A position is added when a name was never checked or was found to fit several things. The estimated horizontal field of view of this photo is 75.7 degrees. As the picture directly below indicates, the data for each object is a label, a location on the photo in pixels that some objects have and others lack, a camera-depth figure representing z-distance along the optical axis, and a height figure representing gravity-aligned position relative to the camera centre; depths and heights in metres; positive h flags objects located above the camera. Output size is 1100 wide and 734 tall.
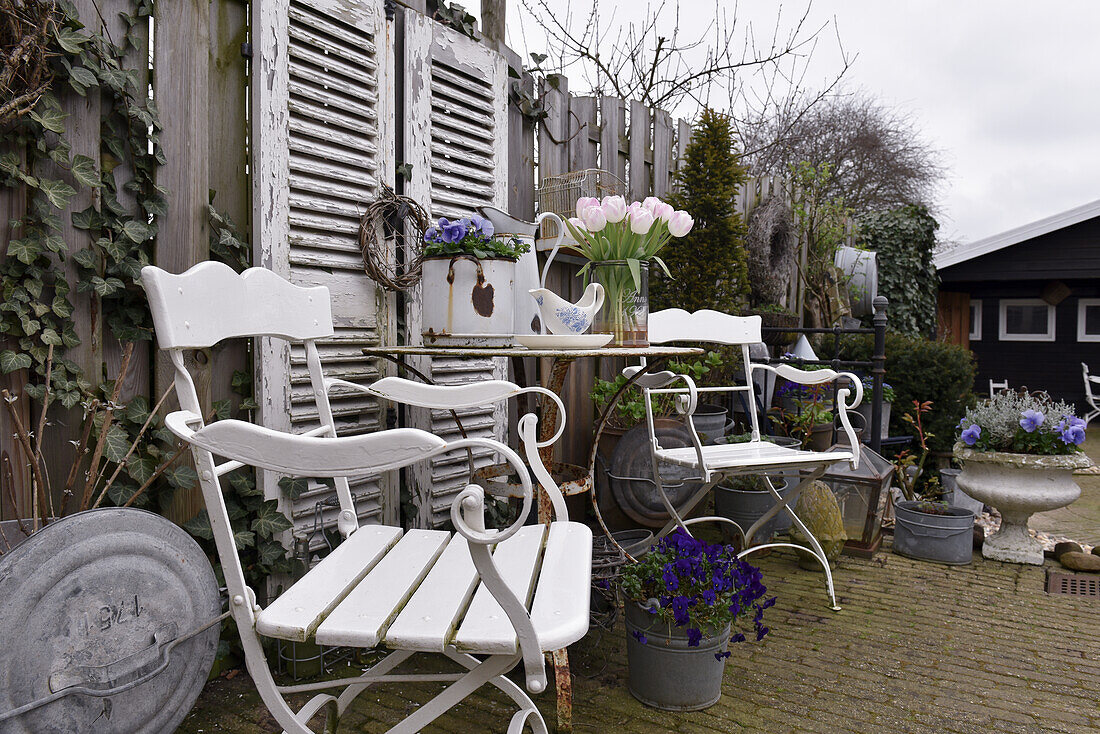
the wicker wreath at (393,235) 2.49 +0.41
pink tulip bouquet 2.32 +0.35
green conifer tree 4.47 +0.77
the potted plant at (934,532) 3.48 -0.88
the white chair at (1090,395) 9.93 -0.57
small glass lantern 3.44 -0.72
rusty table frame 1.87 -0.06
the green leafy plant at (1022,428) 3.41 -0.36
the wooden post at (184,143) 2.00 +0.59
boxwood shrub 5.46 -0.24
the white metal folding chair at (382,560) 0.97 -0.44
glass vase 2.43 +0.16
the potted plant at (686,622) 2.04 -0.78
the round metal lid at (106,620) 1.41 -0.59
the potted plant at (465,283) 2.38 +0.22
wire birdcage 3.53 +0.78
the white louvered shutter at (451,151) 2.73 +0.81
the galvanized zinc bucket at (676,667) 2.05 -0.92
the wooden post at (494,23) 3.16 +1.46
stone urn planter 3.39 -0.65
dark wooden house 10.48 +0.88
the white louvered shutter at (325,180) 2.21 +0.56
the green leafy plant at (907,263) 9.09 +1.18
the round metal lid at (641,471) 3.45 -0.59
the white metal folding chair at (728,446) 2.66 -0.39
